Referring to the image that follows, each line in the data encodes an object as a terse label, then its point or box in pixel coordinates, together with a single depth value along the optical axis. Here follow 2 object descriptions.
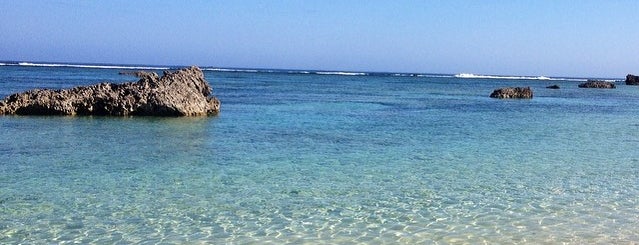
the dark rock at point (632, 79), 111.36
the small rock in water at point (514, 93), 50.16
